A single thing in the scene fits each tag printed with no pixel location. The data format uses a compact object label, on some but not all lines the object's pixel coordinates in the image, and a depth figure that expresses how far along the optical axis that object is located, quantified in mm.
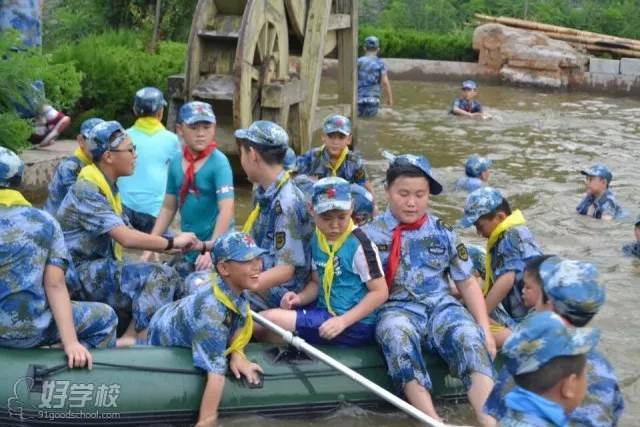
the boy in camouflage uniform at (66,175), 6578
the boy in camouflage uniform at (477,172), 10602
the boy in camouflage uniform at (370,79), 16891
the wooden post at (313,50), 12523
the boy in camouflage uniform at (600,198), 11109
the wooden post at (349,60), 14156
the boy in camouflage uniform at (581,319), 3871
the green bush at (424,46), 24250
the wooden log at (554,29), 23484
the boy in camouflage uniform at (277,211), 6051
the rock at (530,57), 22422
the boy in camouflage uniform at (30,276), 5250
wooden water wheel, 11117
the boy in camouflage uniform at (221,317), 5367
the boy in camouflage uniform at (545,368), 3406
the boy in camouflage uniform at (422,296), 5691
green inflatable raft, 5387
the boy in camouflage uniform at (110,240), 6086
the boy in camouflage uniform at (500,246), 6180
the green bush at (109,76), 11742
